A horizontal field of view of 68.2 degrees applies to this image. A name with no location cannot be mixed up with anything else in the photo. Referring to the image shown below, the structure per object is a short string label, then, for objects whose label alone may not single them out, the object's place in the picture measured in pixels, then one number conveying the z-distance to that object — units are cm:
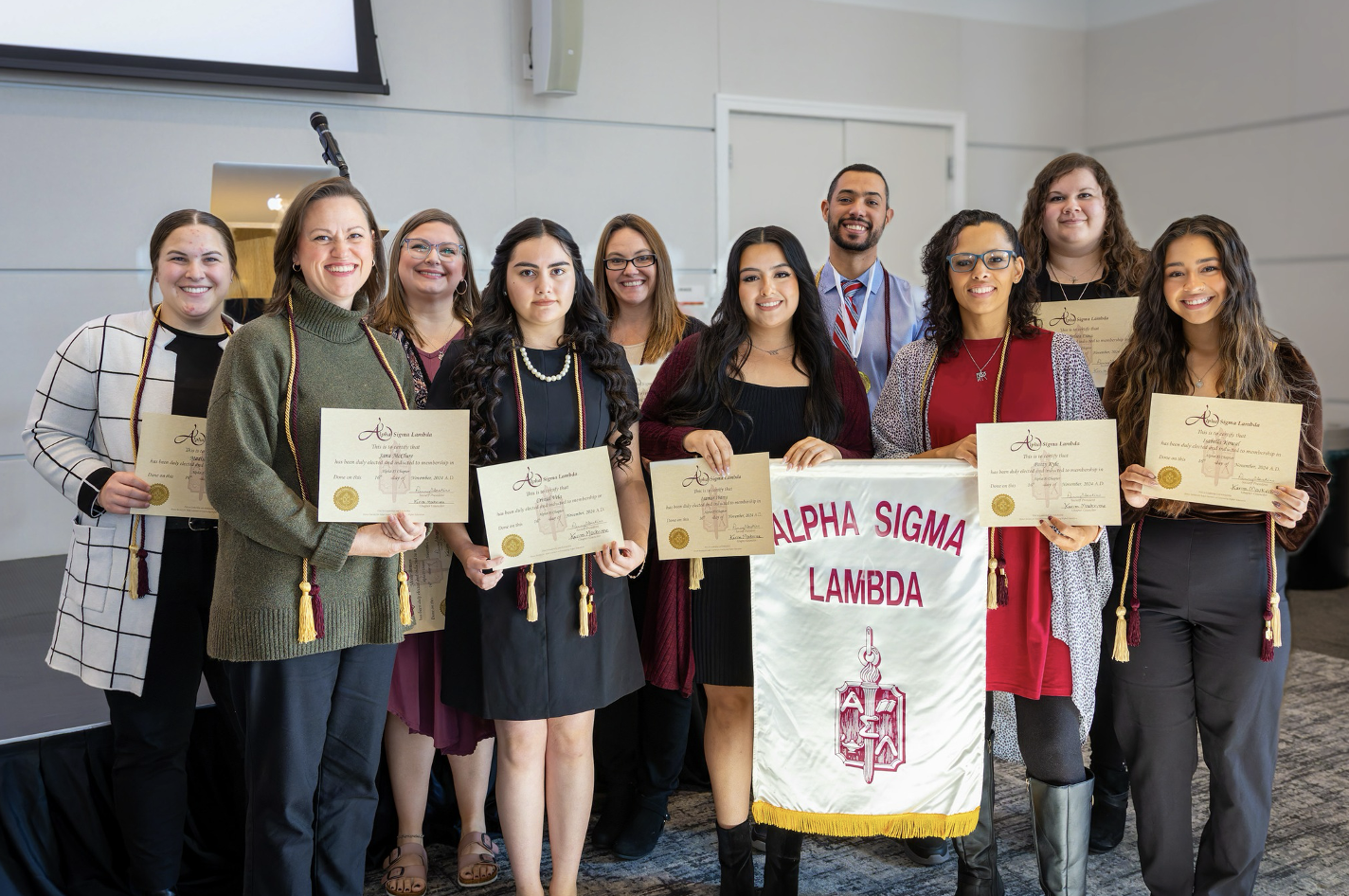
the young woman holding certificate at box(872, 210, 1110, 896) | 224
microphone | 327
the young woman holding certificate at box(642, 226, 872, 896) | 241
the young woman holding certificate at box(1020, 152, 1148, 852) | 295
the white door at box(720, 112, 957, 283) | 635
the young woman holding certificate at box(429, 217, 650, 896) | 219
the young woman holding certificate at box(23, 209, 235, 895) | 232
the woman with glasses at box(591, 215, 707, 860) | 294
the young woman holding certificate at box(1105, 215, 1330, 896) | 214
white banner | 228
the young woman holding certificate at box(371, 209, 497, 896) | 262
